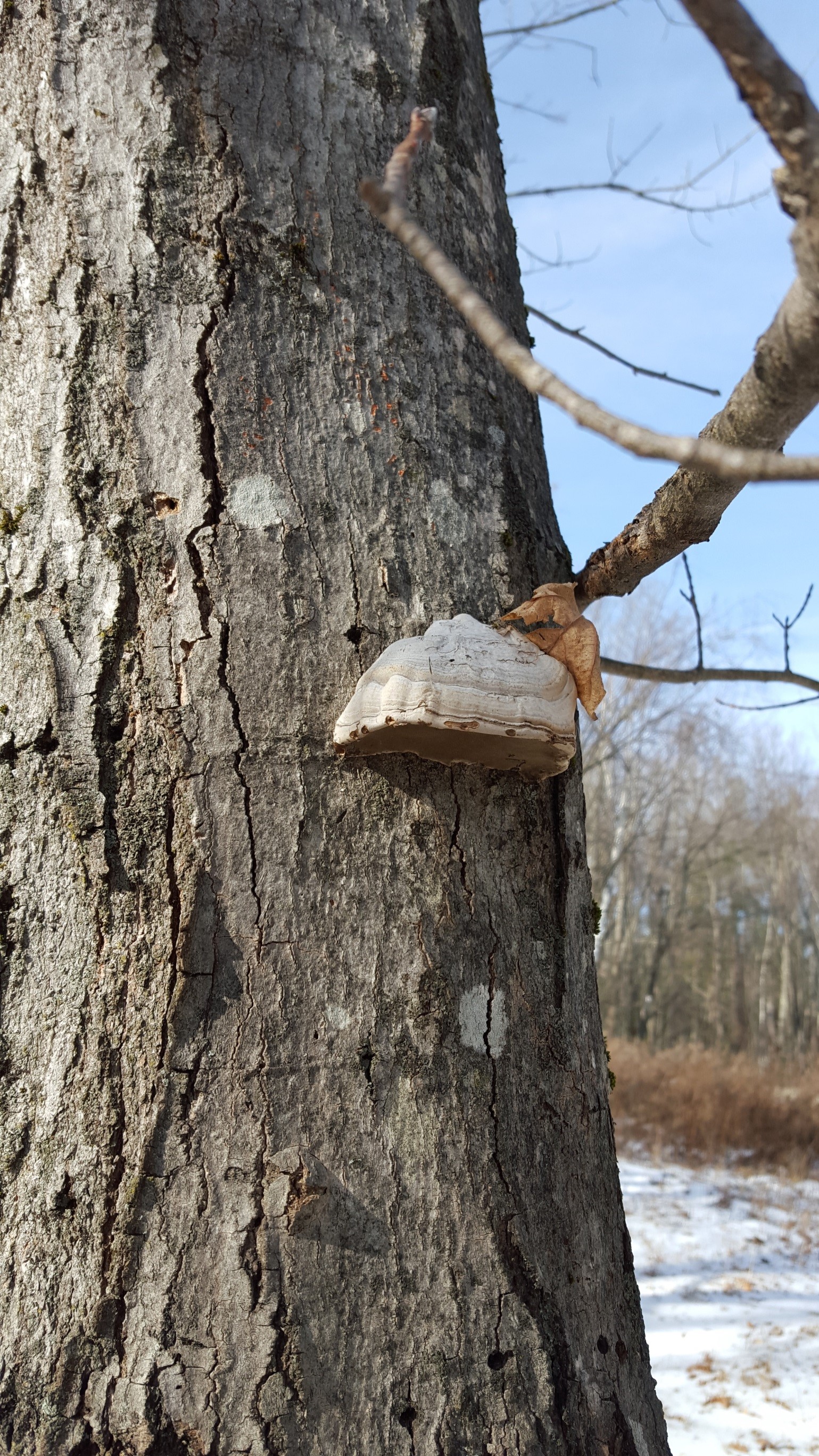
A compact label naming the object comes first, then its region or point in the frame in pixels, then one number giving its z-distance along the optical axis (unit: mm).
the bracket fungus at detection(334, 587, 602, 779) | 1113
